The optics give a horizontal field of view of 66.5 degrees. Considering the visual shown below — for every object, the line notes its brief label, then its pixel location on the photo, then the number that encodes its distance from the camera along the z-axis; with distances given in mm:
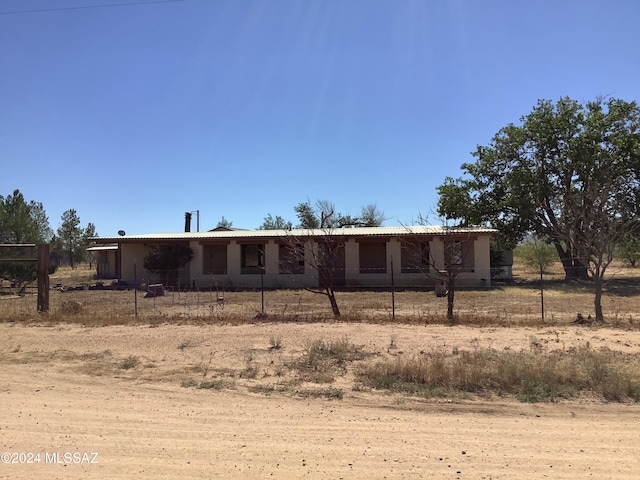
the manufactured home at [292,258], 25672
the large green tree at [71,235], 56094
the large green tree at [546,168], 27750
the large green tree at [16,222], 30750
